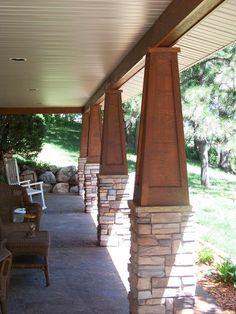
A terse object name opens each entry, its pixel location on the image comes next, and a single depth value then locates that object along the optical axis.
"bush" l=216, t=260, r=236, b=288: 3.36
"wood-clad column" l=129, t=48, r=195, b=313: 2.61
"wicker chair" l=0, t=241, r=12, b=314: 2.50
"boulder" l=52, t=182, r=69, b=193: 9.19
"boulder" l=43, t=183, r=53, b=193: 9.26
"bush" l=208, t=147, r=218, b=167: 13.72
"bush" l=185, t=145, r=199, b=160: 14.47
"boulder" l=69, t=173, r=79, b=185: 9.38
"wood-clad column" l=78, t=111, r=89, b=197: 8.51
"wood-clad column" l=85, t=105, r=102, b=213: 6.76
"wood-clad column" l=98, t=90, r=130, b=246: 4.64
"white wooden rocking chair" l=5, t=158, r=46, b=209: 7.31
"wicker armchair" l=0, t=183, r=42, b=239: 4.26
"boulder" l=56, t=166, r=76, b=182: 9.41
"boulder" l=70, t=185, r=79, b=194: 9.18
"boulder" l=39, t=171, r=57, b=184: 9.35
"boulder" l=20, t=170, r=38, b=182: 9.17
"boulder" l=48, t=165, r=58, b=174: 9.62
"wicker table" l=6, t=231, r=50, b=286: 3.36
